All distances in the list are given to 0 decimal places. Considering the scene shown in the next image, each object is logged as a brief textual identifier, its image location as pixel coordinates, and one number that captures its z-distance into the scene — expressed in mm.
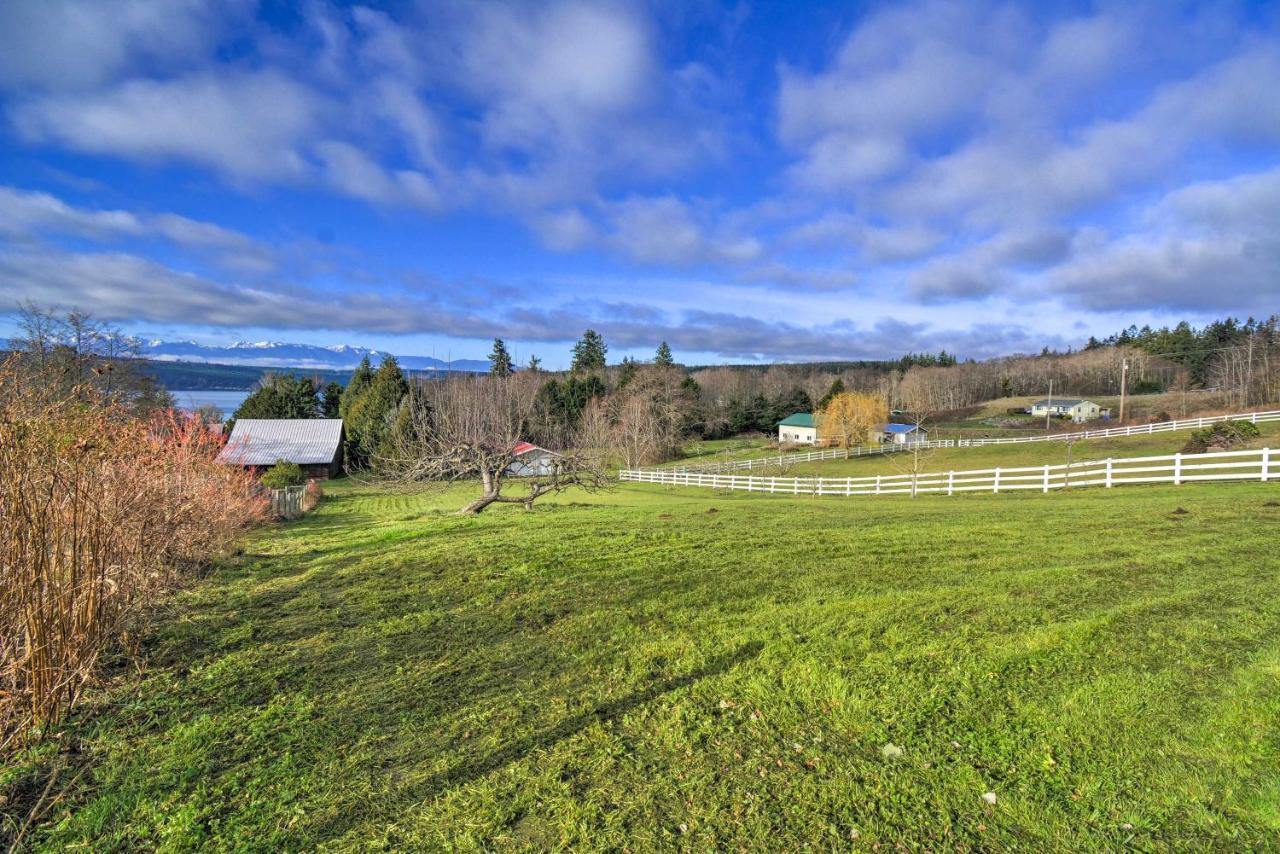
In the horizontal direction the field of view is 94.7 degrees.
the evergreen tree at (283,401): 54094
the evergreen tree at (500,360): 76938
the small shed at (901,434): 55419
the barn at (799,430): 63041
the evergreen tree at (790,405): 71938
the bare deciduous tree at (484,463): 15562
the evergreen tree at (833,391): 66188
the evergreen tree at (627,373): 66625
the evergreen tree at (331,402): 61719
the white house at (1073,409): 71750
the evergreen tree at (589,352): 83312
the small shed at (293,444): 40281
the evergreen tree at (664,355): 79238
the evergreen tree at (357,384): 55344
